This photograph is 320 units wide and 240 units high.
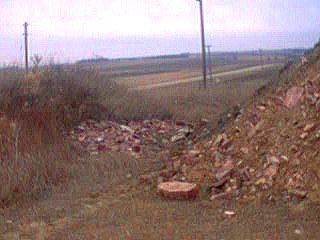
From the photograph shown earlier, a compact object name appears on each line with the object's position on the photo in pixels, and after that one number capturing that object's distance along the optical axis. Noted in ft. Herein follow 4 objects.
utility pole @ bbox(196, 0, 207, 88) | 93.80
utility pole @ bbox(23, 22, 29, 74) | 84.33
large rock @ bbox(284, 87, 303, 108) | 32.42
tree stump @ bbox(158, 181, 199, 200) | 28.37
